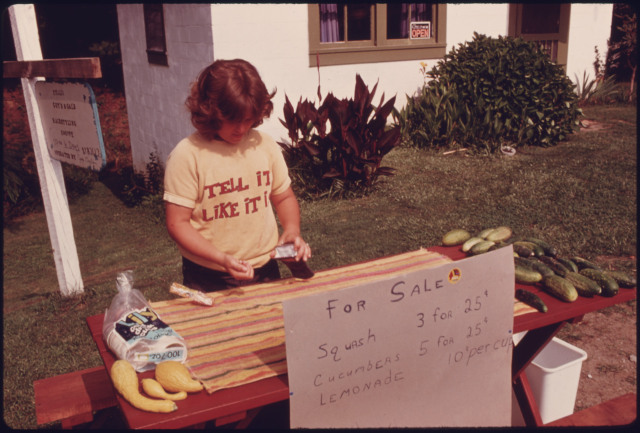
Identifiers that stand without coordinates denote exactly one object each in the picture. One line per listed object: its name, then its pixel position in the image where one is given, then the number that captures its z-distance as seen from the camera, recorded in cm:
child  226
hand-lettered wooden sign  375
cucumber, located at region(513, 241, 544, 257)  278
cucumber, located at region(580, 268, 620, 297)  243
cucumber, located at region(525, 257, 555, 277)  252
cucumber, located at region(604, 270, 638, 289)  250
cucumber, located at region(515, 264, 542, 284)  250
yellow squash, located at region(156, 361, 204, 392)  175
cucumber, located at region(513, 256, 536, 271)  258
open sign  1010
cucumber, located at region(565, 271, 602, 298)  242
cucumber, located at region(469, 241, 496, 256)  273
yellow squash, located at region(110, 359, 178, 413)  167
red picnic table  167
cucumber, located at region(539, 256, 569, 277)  256
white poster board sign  174
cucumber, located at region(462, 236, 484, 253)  284
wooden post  466
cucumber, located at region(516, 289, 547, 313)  230
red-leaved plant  742
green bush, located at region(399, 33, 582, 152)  941
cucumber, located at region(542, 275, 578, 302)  238
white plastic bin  288
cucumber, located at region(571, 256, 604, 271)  266
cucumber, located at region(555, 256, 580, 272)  263
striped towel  189
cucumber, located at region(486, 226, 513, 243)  288
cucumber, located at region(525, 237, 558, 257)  282
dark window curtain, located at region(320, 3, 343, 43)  910
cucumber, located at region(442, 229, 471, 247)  299
